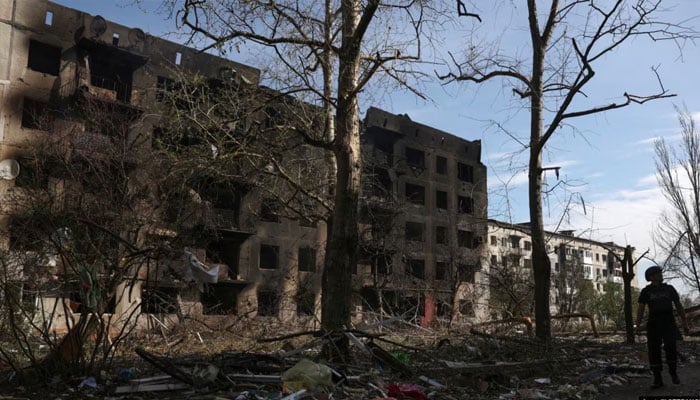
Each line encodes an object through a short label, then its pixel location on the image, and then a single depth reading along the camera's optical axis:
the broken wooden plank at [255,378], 6.85
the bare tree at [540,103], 12.98
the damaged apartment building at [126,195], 20.61
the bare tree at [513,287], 21.48
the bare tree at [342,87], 9.24
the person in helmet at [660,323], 7.82
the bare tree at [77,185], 17.33
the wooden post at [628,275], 15.54
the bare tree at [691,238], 25.50
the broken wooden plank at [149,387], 6.46
